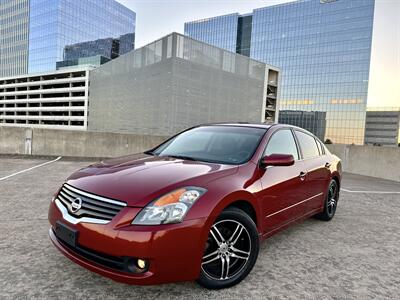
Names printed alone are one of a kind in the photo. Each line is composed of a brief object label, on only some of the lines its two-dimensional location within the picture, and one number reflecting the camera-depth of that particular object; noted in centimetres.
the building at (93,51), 9300
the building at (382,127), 9788
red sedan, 222
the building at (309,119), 9050
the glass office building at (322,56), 8438
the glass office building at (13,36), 10100
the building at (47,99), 8144
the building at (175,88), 3738
